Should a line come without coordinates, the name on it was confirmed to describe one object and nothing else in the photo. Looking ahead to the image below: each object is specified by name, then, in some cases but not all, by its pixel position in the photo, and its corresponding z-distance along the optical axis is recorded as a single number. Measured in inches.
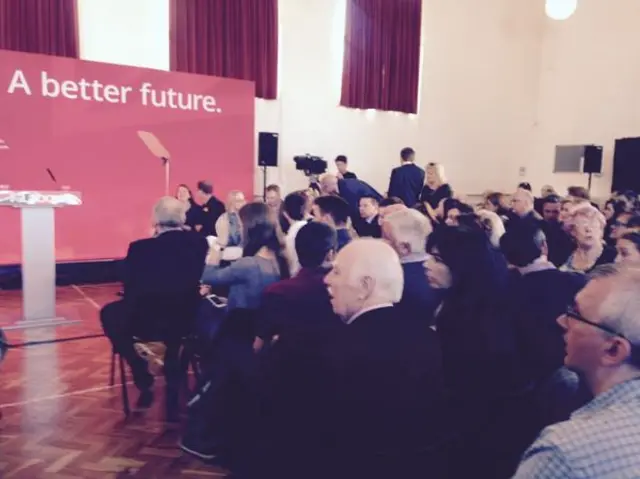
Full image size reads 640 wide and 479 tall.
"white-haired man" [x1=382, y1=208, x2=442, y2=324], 114.7
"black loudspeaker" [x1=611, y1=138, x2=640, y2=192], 426.6
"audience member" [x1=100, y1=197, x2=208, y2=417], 136.3
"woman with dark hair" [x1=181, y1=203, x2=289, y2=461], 85.6
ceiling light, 321.7
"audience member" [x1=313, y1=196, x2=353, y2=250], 163.3
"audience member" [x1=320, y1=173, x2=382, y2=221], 274.4
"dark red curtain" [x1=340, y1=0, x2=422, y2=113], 426.0
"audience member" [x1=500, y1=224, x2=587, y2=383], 98.0
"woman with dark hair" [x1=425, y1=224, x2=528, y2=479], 86.9
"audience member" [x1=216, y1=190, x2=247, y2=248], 177.5
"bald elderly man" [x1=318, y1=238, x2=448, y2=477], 65.9
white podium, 209.3
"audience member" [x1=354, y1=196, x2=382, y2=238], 231.1
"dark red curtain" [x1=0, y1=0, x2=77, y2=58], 309.9
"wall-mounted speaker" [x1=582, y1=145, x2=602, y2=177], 444.8
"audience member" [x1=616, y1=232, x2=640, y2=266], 132.4
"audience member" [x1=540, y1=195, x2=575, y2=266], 191.3
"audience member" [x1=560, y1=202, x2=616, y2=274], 150.3
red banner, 275.4
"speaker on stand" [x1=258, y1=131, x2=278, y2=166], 377.1
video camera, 389.7
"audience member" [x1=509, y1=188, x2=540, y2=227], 226.6
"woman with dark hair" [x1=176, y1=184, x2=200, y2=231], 286.4
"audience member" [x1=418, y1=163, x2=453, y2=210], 258.5
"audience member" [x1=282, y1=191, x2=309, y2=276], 181.9
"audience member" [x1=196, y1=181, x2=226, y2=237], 285.6
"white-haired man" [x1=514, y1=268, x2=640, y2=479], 38.4
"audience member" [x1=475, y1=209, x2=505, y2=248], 168.4
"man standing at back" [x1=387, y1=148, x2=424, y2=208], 303.6
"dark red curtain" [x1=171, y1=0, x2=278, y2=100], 360.8
